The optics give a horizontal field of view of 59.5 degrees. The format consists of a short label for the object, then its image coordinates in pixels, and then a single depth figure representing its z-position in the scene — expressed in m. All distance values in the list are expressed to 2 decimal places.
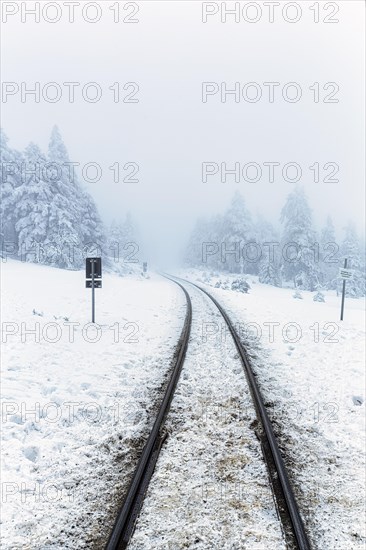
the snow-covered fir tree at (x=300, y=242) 48.31
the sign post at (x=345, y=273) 14.43
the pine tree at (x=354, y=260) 51.19
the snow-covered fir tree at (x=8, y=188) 35.94
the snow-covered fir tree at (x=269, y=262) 50.78
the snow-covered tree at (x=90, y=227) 43.06
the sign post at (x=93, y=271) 12.32
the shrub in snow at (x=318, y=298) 30.93
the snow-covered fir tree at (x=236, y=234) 57.81
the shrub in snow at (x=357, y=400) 6.87
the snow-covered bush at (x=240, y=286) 32.69
